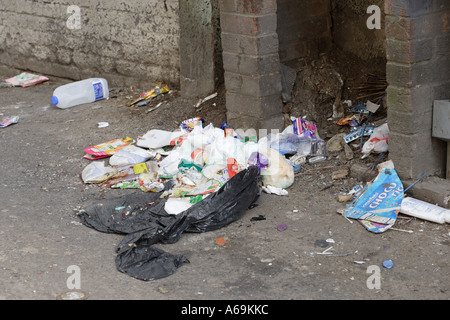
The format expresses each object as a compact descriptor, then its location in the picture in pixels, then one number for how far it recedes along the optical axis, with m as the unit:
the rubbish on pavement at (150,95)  7.72
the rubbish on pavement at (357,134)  5.89
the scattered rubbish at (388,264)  4.24
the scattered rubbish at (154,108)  7.41
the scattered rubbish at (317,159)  5.88
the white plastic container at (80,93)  7.91
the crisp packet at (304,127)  6.14
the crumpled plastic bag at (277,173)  5.45
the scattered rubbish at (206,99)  7.15
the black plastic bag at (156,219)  4.41
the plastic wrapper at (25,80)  9.09
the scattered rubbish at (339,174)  5.53
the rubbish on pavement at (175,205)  5.00
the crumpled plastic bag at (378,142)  5.49
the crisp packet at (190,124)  6.58
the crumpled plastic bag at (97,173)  5.78
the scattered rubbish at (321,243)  4.57
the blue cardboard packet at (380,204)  4.78
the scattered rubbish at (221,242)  4.69
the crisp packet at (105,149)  6.27
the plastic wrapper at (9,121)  7.33
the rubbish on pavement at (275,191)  5.40
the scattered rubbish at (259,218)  5.02
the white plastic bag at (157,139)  6.33
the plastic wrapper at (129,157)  5.98
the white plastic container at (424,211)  4.71
